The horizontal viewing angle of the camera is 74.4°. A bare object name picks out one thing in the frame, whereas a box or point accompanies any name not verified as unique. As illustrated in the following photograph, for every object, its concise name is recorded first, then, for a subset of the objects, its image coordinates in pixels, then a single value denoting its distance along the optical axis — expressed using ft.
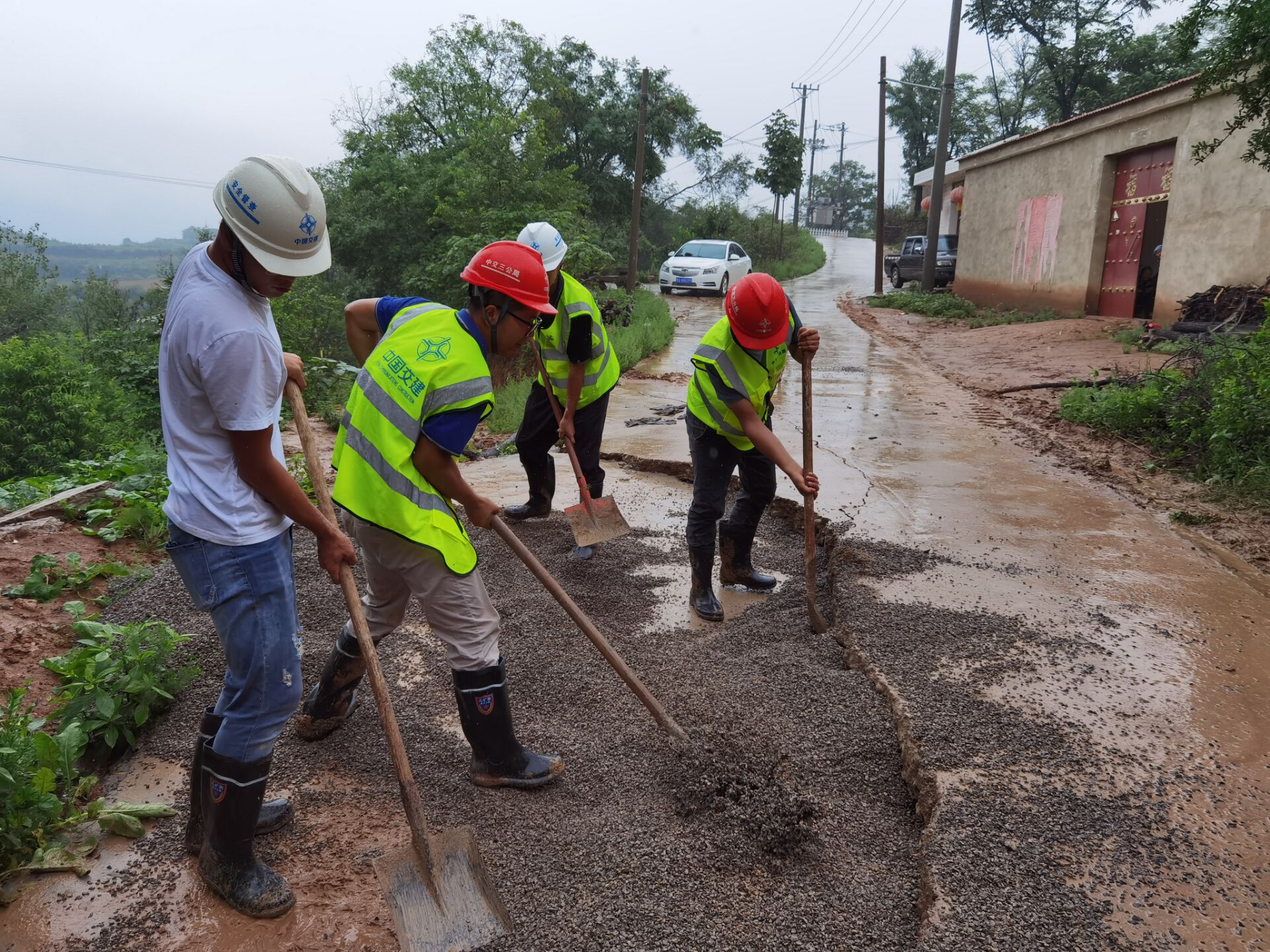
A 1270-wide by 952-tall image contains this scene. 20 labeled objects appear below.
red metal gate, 38.17
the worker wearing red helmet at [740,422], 11.19
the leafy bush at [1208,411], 17.37
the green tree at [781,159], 98.58
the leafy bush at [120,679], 8.93
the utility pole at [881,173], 73.36
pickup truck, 70.44
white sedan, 65.77
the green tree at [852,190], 233.35
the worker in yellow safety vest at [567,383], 14.07
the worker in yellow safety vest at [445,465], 7.15
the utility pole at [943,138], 58.58
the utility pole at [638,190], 61.16
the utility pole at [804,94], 149.01
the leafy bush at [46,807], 7.12
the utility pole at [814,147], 194.17
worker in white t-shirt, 5.85
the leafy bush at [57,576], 11.91
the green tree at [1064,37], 91.15
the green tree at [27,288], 83.25
